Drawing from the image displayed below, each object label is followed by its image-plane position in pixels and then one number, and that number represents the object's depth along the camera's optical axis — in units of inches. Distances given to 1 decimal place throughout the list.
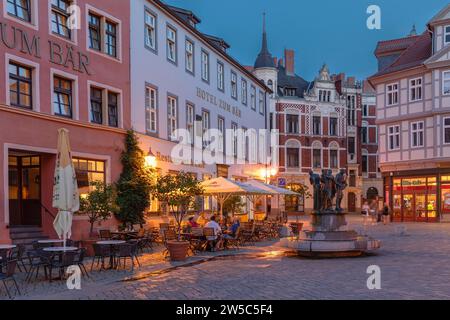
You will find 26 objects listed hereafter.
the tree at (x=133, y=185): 798.5
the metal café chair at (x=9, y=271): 379.9
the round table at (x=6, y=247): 455.3
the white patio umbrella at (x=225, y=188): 793.6
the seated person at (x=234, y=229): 747.7
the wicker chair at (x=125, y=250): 512.7
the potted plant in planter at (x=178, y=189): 649.0
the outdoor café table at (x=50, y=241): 518.6
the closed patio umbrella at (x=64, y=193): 514.9
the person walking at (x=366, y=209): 1490.8
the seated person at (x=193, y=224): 764.0
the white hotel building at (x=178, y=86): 882.8
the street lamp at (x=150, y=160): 841.5
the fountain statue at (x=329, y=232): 626.2
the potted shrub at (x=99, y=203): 625.6
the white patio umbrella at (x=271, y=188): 946.7
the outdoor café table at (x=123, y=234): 670.9
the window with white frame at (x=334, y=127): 2317.9
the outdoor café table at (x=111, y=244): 514.0
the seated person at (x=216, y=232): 694.5
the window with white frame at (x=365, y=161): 2461.9
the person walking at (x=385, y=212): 1364.4
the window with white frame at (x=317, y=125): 2288.4
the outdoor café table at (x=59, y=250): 454.6
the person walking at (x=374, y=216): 1448.3
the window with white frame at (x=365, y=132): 2476.6
